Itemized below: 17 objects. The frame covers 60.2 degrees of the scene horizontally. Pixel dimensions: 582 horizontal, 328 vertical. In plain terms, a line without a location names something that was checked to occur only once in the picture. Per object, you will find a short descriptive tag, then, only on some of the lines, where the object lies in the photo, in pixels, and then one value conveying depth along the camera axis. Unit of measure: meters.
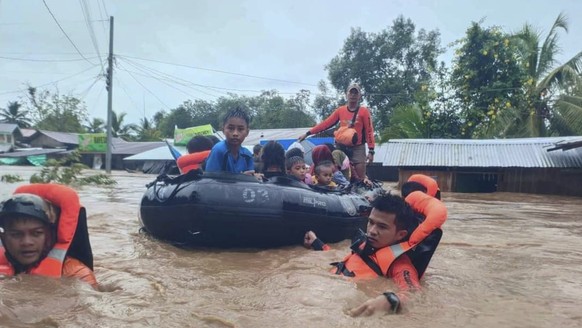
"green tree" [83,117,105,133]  46.97
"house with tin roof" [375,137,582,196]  15.22
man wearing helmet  2.79
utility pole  23.92
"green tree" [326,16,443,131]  29.00
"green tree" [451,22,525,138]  18.41
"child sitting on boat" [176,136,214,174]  5.25
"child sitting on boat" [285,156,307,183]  5.34
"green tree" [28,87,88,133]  48.44
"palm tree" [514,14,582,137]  18.03
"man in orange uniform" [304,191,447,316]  3.23
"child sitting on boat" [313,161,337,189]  5.63
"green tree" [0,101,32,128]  47.50
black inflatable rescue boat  4.23
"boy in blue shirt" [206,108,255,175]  4.64
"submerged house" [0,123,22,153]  39.38
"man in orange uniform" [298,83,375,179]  6.61
